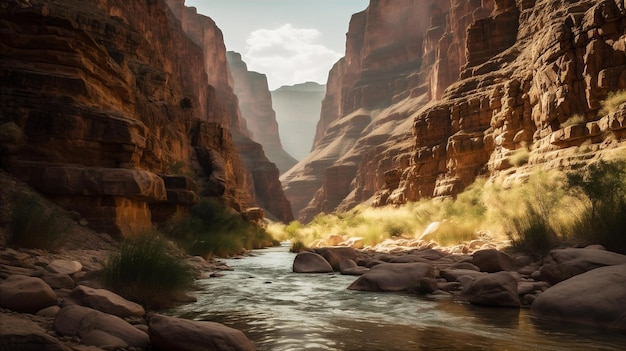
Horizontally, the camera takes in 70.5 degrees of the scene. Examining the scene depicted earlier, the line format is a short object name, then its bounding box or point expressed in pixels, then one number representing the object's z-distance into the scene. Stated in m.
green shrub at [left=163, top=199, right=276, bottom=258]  13.41
